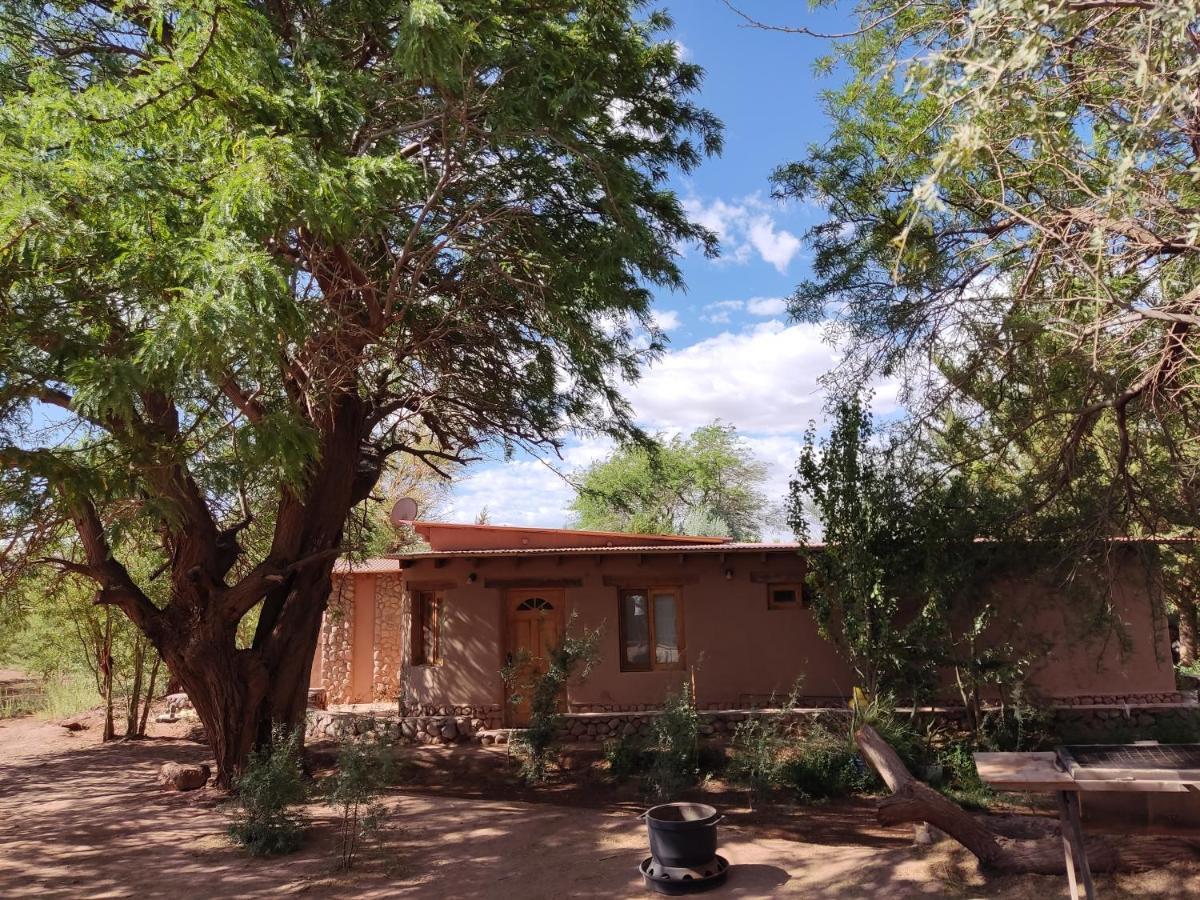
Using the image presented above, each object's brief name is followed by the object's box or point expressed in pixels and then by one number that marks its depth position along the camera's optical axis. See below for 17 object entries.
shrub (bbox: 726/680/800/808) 9.35
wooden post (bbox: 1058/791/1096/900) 5.34
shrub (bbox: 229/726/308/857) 7.36
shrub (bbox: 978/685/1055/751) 11.05
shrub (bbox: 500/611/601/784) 11.16
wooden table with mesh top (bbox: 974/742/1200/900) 4.92
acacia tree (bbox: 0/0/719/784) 5.16
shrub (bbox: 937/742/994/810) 9.80
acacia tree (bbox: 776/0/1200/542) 4.34
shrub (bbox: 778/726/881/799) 10.30
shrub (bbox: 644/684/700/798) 10.05
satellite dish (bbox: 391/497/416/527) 14.91
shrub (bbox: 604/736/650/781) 11.42
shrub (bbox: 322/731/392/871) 7.09
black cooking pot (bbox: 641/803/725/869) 6.51
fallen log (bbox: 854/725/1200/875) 6.01
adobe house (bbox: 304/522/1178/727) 12.52
